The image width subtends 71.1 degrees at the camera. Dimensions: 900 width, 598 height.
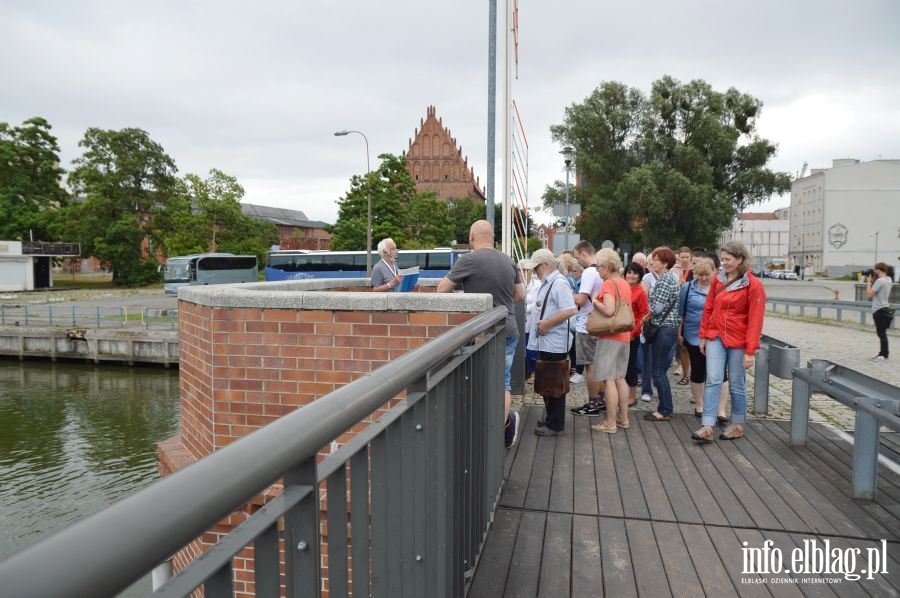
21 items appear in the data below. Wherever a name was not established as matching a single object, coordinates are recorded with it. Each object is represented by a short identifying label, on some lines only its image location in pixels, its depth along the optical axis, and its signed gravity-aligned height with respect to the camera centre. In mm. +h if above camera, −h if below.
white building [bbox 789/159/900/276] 77188 +5808
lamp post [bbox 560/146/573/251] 19578 +3314
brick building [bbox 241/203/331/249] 118556 +7418
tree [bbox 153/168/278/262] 53625 +3226
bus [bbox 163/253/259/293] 43281 -889
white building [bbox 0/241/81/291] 50781 -665
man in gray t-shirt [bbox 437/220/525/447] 4699 -128
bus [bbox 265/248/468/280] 39781 -401
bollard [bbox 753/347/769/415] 6586 -1323
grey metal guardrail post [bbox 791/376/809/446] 5250 -1320
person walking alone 12047 -798
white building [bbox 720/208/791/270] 107938 +4100
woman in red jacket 5062 -563
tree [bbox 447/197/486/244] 96812 +7382
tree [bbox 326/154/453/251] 47000 +3890
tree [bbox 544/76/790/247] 34469 +5687
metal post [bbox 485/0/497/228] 7559 +2017
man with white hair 7848 -139
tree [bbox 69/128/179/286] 55344 +5473
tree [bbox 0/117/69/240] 54469 +6719
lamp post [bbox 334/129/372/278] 30361 +1260
